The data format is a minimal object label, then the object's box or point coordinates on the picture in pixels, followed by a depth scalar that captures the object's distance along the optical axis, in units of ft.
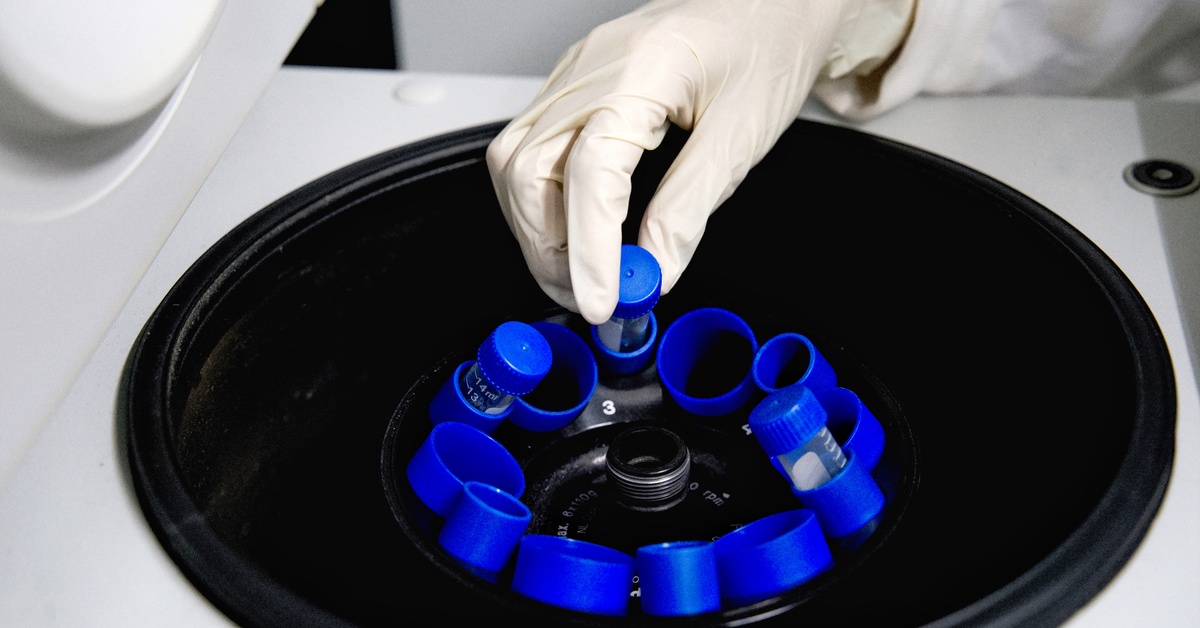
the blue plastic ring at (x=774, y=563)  2.09
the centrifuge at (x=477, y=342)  1.63
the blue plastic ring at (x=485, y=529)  2.19
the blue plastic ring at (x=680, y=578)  2.07
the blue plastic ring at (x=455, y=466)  2.35
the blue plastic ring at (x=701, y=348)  2.77
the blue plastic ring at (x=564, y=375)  2.73
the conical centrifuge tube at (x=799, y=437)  2.15
